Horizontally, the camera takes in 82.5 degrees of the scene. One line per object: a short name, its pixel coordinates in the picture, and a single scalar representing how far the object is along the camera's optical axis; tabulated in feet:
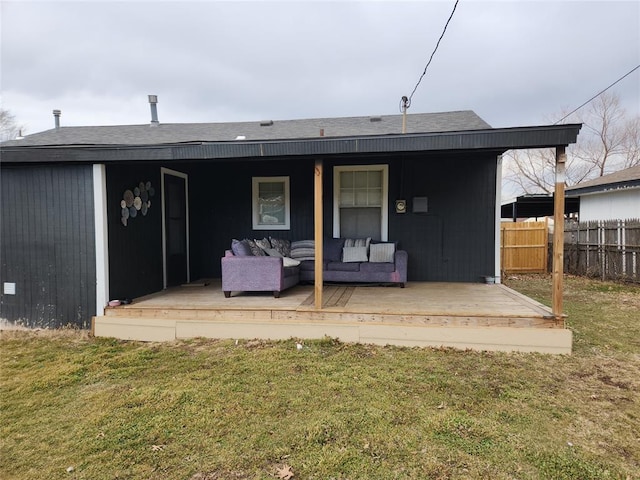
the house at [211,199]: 13.60
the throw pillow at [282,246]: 19.53
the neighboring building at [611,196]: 29.91
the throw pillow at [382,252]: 18.81
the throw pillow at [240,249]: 15.94
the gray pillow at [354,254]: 19.02
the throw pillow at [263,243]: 18.51
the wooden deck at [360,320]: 12.34
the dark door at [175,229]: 19.35
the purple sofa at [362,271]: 18.04
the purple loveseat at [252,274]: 15.57
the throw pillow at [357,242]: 19.58
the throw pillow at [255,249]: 17.10
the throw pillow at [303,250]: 19.86
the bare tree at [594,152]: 62.80
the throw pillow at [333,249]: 19.54
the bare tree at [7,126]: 61.52
